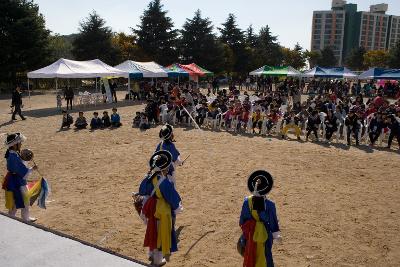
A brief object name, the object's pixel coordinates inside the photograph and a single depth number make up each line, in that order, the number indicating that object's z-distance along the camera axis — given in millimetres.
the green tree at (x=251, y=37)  58312
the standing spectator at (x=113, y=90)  24934
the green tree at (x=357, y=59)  84312
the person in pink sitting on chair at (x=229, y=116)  15789
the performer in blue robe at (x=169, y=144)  7113
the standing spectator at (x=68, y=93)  20931
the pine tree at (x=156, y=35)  46250
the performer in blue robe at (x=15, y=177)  6070
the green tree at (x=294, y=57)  74250
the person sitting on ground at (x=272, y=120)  15008
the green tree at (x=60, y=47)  35450
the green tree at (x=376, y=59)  77300
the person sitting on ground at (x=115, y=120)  16250
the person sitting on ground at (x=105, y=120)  16141
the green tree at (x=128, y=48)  46844
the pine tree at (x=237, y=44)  52438
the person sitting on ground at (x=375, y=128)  13281
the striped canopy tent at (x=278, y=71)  31109
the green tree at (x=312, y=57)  81506
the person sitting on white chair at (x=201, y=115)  16578
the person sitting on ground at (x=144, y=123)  15750
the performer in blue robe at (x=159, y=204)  5078
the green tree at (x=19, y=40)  31828
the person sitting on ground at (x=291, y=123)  14158
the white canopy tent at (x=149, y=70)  26048
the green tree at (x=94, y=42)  41969
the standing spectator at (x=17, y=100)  17109
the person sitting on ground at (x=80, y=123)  15719
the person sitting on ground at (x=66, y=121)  15852
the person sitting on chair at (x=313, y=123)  13871
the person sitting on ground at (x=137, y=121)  16391
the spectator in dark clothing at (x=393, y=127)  13086
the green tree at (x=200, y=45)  47031
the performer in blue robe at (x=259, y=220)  4363
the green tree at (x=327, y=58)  88312
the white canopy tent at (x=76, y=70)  20984
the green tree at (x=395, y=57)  61969
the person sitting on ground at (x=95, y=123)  15736
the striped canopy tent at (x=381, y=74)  26505
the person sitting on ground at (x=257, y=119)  15195
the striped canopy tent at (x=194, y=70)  31216
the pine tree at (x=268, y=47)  59894
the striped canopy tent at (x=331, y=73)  28992
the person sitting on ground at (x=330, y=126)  13648
